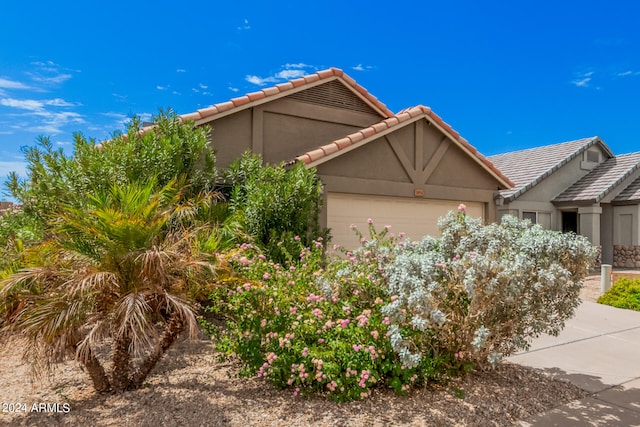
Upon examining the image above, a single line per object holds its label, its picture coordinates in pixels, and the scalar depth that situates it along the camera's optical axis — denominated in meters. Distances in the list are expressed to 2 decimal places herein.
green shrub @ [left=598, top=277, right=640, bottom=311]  10.61
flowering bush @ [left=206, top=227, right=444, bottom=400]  4.45
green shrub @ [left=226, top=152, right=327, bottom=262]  7.54
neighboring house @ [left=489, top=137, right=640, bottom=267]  18.22
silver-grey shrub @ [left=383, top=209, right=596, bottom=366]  4.33
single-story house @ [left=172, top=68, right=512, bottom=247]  10.70
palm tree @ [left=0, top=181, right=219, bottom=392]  4.12
